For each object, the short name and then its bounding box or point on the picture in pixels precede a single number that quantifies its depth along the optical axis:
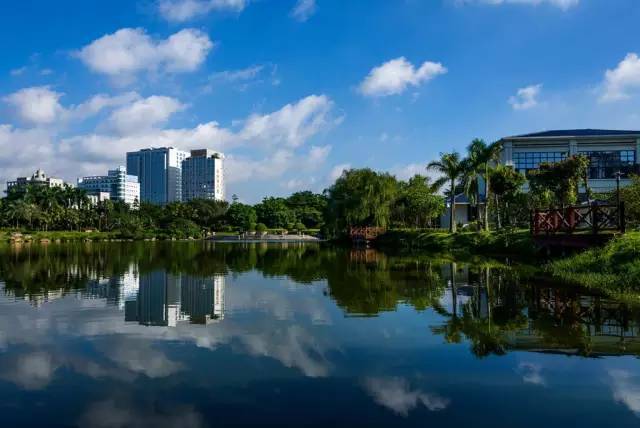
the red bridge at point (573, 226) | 23.09
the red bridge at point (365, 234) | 59.48
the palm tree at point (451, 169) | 47.38
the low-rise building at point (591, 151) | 64.62
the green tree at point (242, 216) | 108.77
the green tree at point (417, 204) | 59.00
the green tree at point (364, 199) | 59.78
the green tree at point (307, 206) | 115.88
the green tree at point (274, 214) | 110.25
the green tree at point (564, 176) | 37.72
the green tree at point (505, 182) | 42.25
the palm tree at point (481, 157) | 43.19
